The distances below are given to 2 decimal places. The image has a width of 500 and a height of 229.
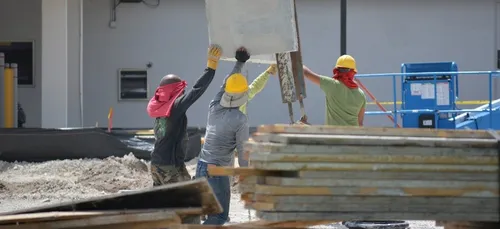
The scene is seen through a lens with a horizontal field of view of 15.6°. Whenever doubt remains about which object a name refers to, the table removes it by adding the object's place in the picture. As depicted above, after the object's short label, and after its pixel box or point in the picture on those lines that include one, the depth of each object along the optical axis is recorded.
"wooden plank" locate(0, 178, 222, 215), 11.48
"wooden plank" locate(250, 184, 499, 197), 9.92
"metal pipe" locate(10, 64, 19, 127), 33.58
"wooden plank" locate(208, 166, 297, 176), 10.18
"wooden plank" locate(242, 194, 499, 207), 9.95
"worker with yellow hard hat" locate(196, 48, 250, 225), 15.99
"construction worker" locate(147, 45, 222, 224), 16.78
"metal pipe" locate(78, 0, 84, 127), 37.03
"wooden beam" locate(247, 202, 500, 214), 9.95
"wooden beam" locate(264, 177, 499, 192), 9.93
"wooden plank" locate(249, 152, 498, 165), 9.94
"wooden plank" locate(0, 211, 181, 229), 11.11
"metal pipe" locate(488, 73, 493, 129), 24.86
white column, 35.53
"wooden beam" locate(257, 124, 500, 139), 10.30
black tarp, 28.08
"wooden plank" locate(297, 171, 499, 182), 9.99
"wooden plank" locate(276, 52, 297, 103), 17.33
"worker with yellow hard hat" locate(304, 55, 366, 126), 17.84
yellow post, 33.34
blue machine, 25.98
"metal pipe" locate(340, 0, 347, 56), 31.05
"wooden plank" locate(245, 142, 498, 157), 9.96
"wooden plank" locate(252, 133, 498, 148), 10.02
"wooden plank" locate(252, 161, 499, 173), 9.93
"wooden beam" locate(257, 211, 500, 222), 9.95
